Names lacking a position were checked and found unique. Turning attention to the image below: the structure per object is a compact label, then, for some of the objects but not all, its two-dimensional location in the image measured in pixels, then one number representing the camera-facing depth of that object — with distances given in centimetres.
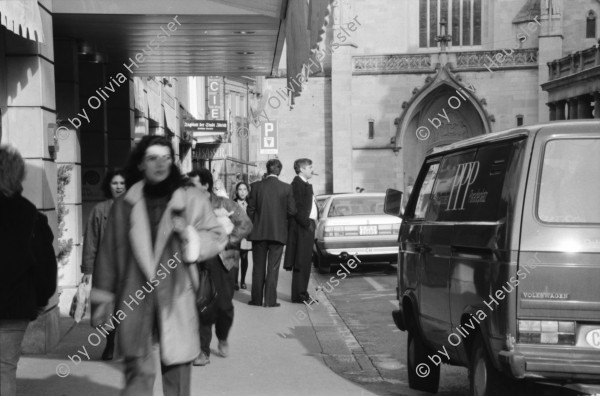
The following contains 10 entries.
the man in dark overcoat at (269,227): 1332
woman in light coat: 526
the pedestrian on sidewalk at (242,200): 1616
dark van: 551
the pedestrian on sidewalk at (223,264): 868
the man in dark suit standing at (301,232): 1384
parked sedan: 1916
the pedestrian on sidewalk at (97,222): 870
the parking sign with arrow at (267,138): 2992
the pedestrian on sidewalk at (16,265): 532
